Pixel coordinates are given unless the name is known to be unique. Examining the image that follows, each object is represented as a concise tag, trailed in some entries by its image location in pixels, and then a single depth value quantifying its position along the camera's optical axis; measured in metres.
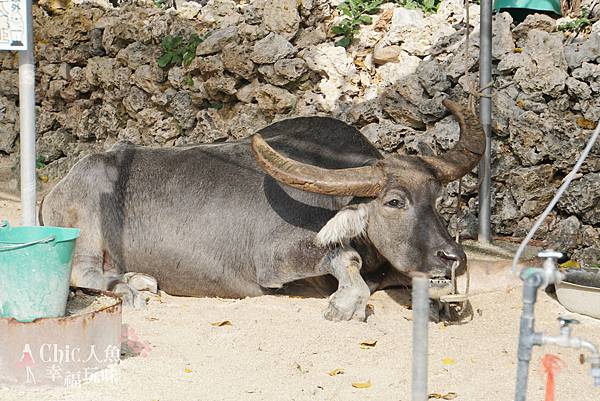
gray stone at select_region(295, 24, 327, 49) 7.47
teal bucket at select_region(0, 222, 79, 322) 3.35
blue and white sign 4.11
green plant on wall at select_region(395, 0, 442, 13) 7.36
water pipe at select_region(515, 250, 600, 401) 2.25
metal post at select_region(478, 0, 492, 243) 6.00
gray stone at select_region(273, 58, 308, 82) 7.31
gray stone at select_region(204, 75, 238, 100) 7.67
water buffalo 4.56
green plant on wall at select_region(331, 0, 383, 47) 7.34
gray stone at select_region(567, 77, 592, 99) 6.03
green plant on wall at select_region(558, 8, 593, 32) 6.47
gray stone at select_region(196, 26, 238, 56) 7.74
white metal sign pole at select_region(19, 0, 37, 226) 4.20
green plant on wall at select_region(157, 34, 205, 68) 8.08
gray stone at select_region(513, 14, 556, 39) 6.48
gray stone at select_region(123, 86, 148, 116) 8.45
